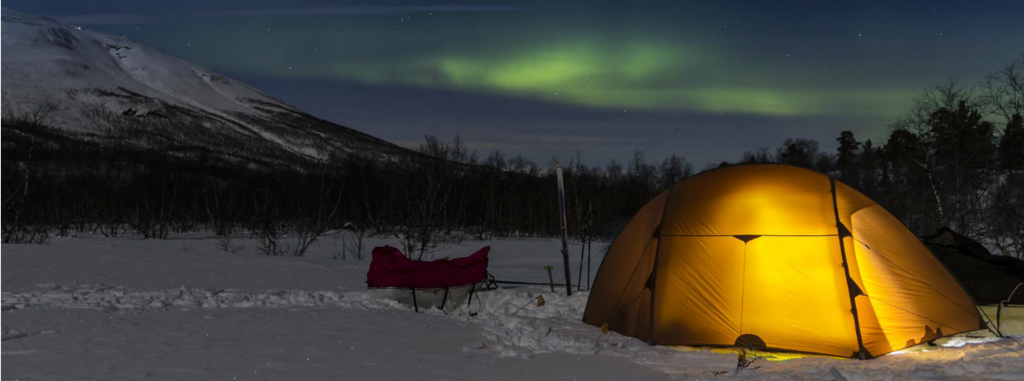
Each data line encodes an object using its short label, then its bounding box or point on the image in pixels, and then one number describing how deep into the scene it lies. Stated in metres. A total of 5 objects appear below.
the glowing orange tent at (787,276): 6.75
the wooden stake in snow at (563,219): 9.60
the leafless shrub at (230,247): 23.53
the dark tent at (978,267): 7.44
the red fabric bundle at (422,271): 9.34
